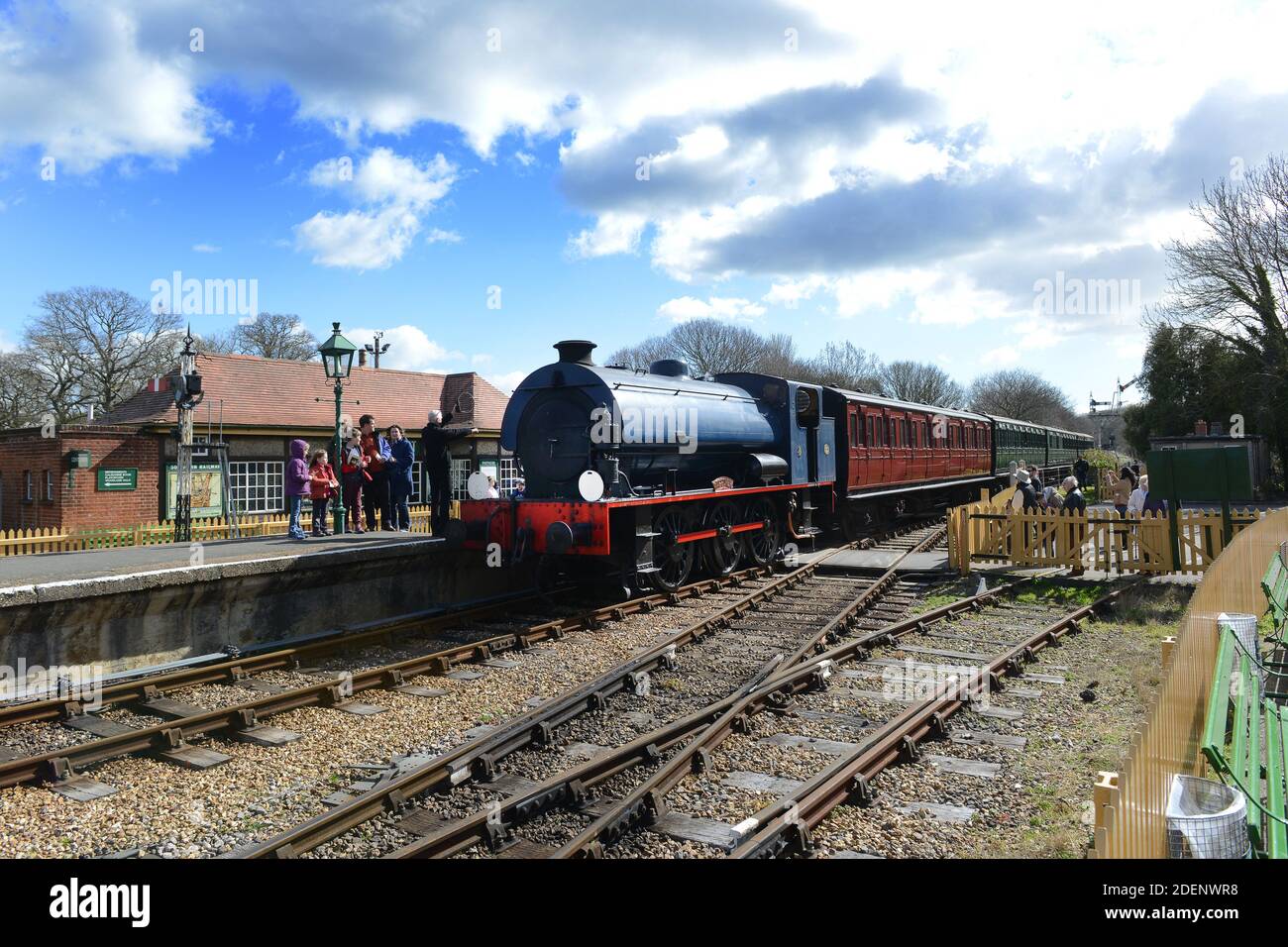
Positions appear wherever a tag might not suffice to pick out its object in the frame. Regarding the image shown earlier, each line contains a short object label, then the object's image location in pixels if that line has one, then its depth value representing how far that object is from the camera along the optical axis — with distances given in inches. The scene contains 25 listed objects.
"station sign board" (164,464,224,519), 764.0
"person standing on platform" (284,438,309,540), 455.8
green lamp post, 506.9
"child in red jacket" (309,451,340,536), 475.2
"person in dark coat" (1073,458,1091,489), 863.1
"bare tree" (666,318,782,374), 2170.3
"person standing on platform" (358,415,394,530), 509.7
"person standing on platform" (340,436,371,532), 514.6
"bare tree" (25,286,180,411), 1471.5
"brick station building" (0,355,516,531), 724.7
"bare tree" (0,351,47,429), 1423.2
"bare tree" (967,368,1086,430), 3105.3
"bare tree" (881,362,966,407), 2736.2
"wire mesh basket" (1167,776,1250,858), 127.0
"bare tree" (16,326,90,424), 1445.6
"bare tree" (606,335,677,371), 2221.9
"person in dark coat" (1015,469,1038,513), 560.4
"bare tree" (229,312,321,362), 1991.9
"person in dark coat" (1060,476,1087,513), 510.6
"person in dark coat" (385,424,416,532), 510.8
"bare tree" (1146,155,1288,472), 1123.9
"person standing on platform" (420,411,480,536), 465.1
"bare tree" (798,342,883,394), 2413.5
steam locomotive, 398.3
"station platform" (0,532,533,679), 290.0
